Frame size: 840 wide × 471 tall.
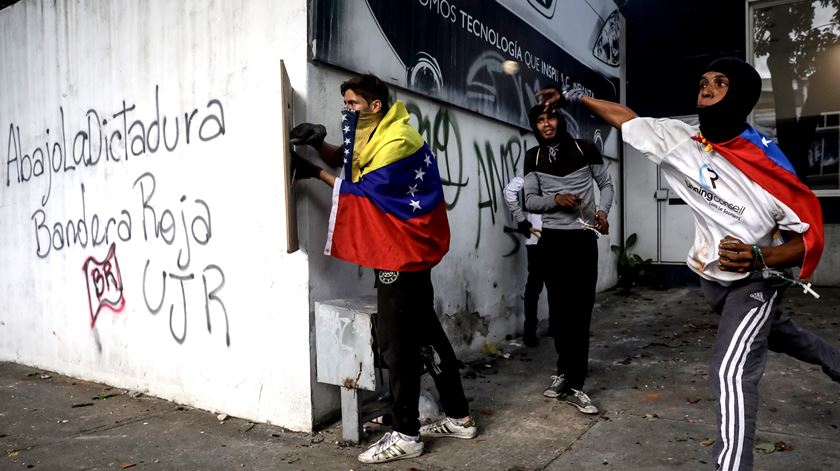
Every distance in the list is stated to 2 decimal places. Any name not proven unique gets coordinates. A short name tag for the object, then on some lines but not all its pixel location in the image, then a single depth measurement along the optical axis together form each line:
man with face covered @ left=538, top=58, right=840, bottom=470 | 2.63
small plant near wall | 9.34
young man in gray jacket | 4.21
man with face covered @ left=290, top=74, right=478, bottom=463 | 3.45
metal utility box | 3.60
